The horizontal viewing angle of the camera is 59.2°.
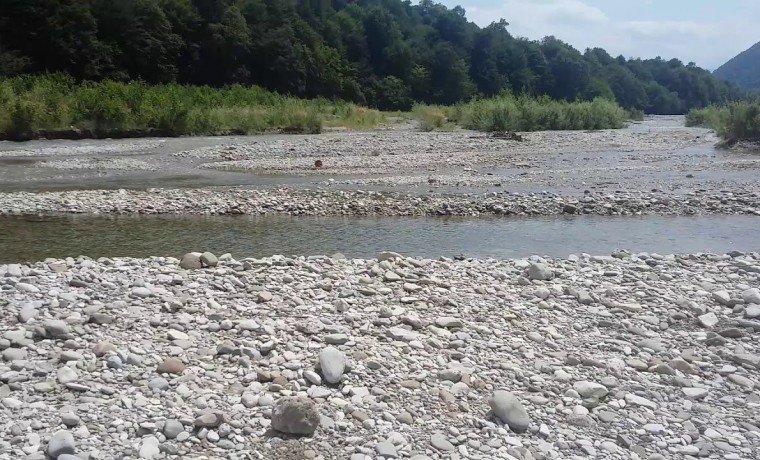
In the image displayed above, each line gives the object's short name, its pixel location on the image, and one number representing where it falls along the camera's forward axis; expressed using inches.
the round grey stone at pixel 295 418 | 180.2
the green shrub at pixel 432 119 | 1758.1
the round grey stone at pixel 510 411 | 191.2
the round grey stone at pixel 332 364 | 206.8
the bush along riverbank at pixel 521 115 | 1733.5
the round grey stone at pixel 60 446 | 165.7
